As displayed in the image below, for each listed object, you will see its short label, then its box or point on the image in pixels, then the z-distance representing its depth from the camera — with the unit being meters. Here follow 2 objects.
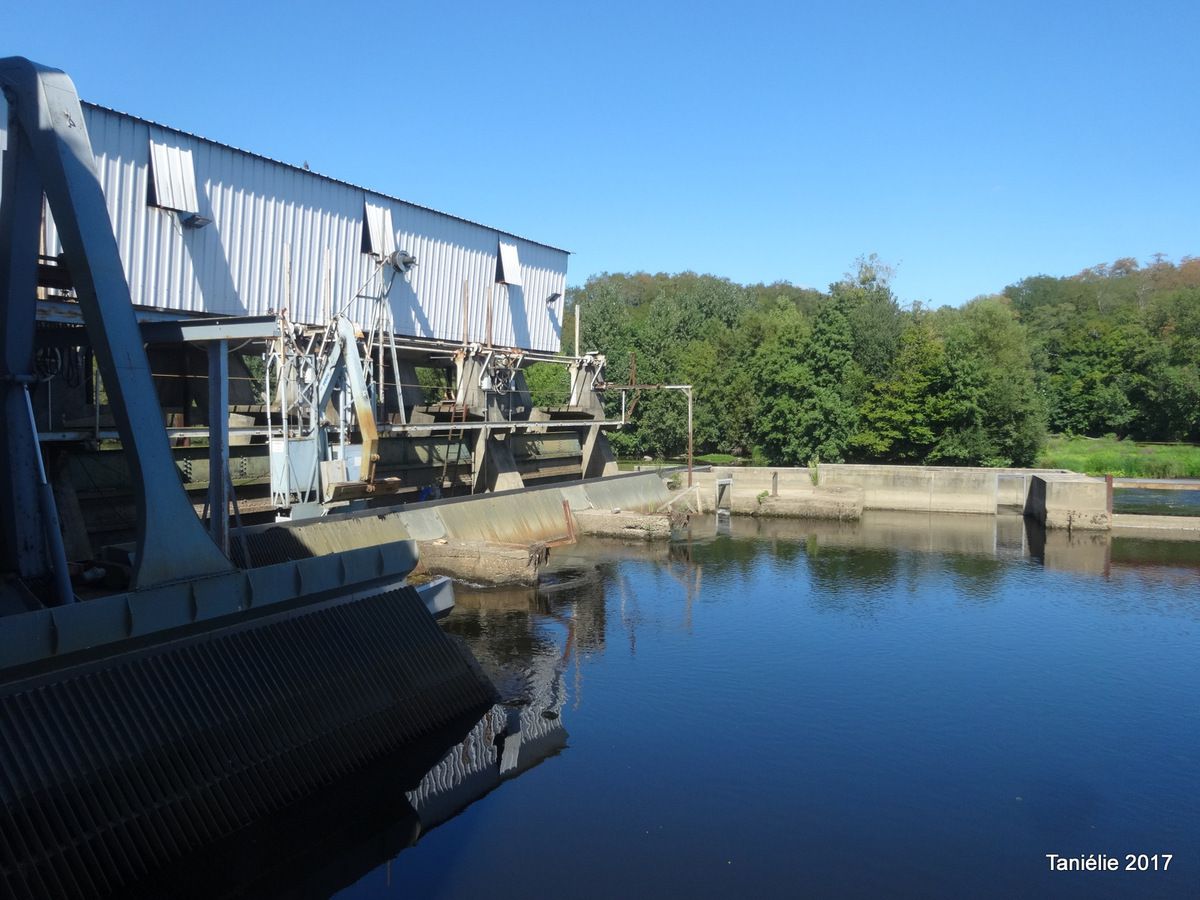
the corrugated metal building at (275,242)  17.91
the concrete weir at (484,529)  16.80
